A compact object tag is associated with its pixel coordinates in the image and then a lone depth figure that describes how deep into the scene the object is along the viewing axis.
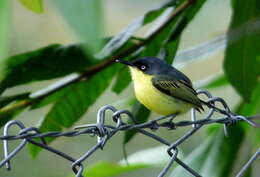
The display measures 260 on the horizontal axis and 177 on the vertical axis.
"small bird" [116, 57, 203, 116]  5.43
